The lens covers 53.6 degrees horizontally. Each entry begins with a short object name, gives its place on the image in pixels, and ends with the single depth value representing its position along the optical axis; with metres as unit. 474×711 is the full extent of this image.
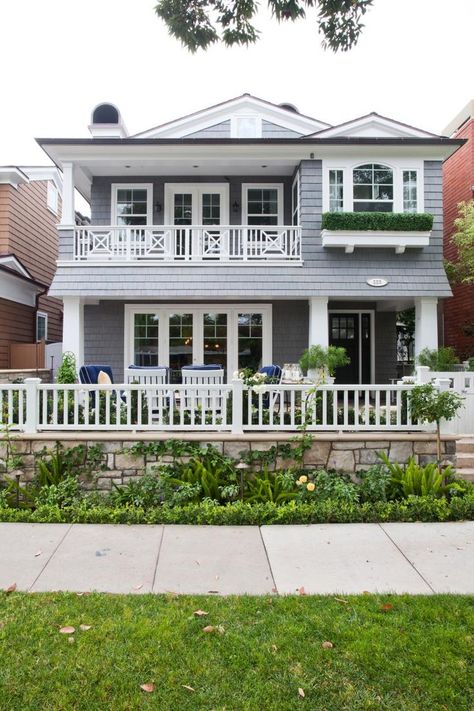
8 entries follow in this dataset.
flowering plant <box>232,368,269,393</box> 5.95
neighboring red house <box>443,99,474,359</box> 12.22
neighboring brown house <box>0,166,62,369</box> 12.23
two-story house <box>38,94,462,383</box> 10.26
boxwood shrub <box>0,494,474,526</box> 5.09
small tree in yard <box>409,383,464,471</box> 5.74
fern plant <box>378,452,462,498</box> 5.51
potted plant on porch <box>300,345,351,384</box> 10.04
